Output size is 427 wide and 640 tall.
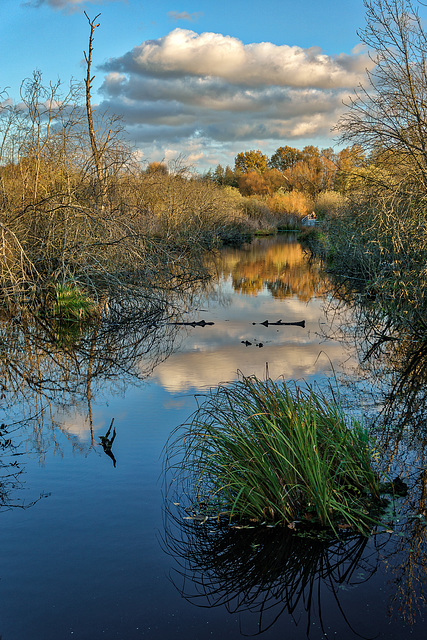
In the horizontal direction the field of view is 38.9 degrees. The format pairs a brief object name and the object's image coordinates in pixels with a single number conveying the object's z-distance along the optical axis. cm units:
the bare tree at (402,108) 1465
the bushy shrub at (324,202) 4802
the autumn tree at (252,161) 12206
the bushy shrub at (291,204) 6894
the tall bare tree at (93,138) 1647
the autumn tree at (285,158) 12042
